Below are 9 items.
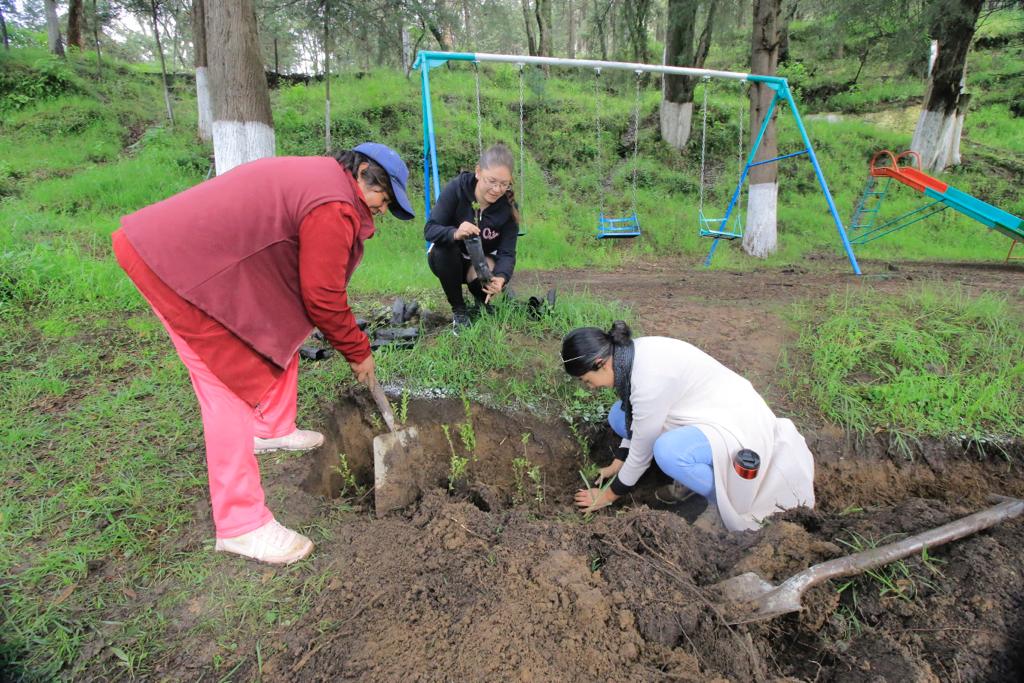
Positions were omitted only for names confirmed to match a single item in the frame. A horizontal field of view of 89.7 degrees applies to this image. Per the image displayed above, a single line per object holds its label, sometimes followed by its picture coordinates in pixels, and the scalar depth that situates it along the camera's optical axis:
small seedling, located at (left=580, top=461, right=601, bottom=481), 2.91
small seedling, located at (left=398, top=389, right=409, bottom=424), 2.62
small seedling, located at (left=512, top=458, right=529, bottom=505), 2.70
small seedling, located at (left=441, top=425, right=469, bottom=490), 2.58
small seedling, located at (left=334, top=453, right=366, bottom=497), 2.52
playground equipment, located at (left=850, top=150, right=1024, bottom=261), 6.27
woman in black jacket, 3.39
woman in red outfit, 1.67
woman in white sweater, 2.17
